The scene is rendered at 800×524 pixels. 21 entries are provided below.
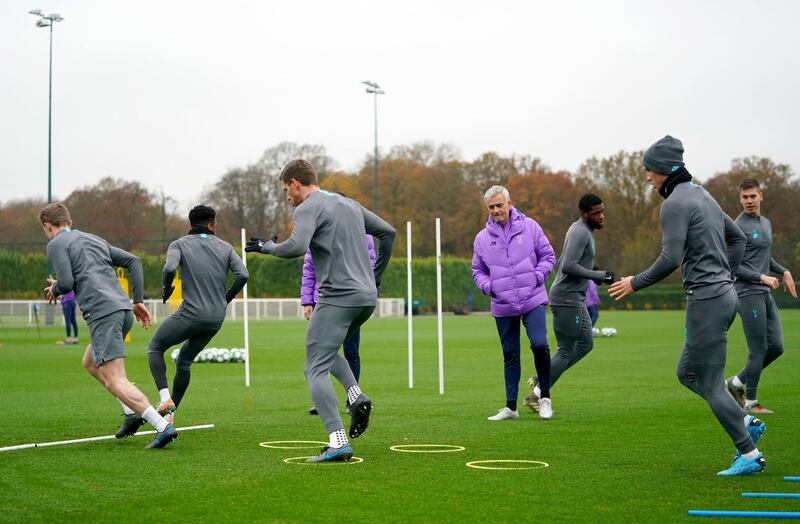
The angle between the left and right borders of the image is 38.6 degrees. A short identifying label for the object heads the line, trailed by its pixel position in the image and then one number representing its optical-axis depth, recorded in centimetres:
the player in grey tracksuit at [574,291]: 1148
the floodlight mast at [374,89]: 6450
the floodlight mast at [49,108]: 4706
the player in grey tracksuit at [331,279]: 837
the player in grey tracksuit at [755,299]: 1149
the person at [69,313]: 2929
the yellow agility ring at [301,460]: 842
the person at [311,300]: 1229
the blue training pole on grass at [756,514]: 608
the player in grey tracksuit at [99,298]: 920
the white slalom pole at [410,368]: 1534
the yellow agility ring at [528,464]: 814
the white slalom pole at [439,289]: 1434
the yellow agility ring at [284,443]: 942
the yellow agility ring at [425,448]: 905
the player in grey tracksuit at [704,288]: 756
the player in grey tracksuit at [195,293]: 1004
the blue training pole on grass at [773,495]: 661
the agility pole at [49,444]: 924
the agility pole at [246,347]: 1540
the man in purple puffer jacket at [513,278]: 1155
